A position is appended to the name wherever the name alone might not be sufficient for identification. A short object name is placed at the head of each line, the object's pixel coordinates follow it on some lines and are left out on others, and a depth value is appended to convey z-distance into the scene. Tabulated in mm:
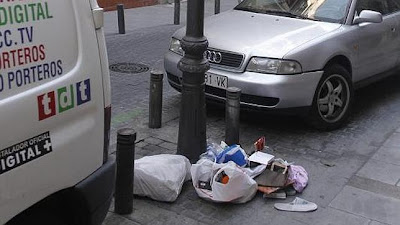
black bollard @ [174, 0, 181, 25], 12656
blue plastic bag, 4359
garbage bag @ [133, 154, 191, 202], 3974
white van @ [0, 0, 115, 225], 2111
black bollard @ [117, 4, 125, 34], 10836
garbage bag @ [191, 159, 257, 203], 3910
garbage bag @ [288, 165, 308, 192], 4316
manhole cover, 7905
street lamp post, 4371
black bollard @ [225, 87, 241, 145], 4861
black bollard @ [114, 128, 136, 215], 3701
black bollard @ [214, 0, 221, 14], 13828
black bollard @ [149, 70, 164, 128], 5480
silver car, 5254
